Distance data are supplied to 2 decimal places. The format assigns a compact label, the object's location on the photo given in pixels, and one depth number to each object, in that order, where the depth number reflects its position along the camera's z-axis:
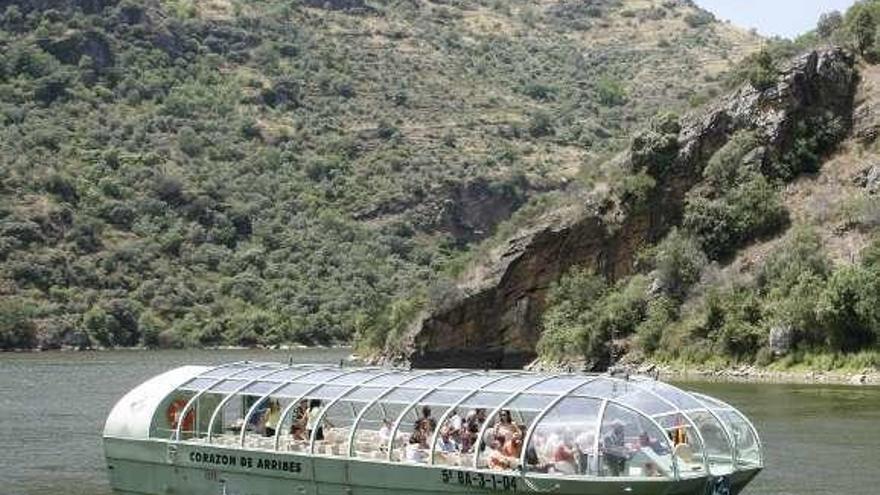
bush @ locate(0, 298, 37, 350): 151.25
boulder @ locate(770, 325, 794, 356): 87.62
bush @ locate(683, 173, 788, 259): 102.25
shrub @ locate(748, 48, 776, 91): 107.88
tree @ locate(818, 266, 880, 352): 81.75
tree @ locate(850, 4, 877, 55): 110.44
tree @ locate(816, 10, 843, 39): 122.94
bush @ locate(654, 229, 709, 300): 102.19
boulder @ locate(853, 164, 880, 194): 97.31
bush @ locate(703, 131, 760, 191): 106.06
